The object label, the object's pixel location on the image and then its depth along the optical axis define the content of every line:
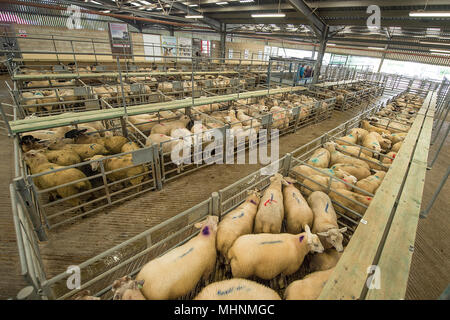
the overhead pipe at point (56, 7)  12.94
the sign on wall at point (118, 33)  17.25
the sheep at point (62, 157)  4.17
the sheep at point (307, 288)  2.10
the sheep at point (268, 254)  2.44
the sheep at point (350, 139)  5.83
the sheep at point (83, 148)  4.59
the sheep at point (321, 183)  3.83
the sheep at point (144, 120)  6.45
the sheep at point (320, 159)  4.67
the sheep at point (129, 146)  4.79
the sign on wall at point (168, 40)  19.02
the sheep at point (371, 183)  3.82
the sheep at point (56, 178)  3.63
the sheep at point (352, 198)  3.38
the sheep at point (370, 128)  7.04
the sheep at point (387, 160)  5.10
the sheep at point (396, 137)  6.37
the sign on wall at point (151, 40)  18.73
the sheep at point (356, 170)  4.46
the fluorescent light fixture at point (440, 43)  16.30
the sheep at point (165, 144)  5.12
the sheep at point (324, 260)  2.69
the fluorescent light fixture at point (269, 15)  9.21
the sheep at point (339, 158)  4.83
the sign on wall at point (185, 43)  20.61
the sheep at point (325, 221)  2.64
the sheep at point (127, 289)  1.90
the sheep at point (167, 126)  5.98
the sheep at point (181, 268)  2.12
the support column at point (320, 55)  12.80
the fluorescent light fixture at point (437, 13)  6.82
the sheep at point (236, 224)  2.73
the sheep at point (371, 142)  5.65
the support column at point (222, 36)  18.10
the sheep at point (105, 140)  5.02
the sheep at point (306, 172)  4.10
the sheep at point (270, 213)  3.00
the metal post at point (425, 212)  2.33
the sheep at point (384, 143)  6.16
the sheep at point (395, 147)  6.00
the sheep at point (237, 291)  2.03
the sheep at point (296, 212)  3.12
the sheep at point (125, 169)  4.31
